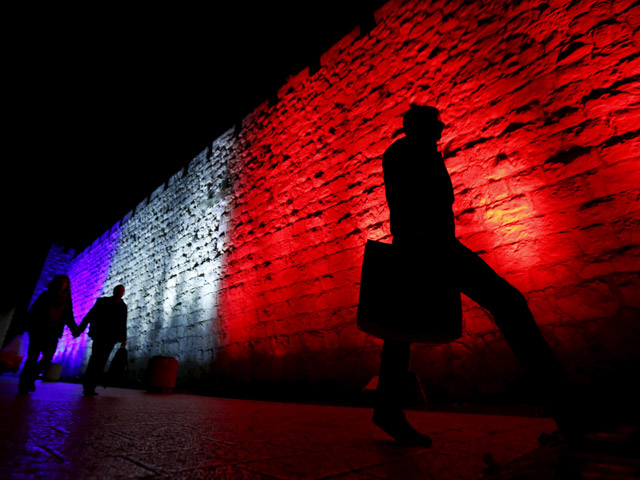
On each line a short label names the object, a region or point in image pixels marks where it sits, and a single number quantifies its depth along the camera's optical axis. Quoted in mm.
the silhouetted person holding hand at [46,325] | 3443
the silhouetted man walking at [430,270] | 1143
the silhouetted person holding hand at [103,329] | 3666
